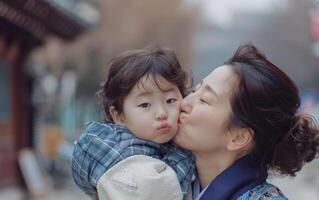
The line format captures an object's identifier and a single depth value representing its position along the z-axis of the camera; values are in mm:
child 1913
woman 1872
